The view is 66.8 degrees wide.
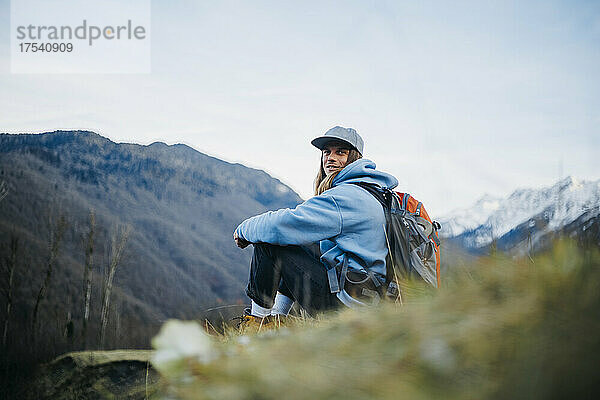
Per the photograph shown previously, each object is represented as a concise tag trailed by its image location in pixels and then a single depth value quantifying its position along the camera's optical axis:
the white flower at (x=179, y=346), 1.17
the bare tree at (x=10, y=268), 27.54
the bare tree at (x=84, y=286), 58.39
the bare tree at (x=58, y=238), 27.54
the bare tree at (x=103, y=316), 42.19
